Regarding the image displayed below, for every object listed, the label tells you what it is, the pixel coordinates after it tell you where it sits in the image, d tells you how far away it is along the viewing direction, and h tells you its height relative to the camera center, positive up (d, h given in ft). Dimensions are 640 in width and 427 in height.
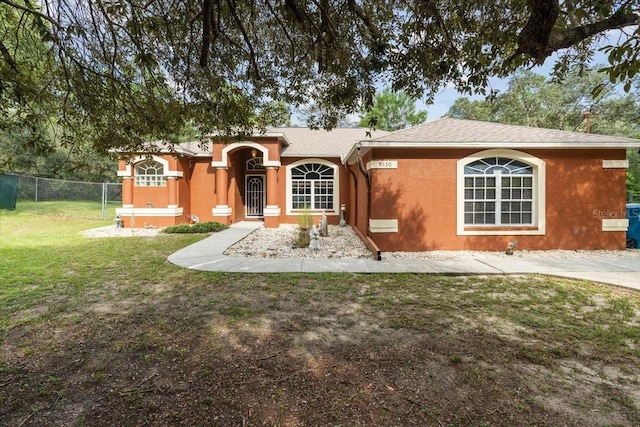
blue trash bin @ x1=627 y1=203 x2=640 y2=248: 31.81 -1.16
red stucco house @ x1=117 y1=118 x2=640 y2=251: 30.42 +2.40
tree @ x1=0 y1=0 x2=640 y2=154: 14.17 +7.83
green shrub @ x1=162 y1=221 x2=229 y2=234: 42.65 -1.91
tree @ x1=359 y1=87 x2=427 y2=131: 113.91 +36.91
